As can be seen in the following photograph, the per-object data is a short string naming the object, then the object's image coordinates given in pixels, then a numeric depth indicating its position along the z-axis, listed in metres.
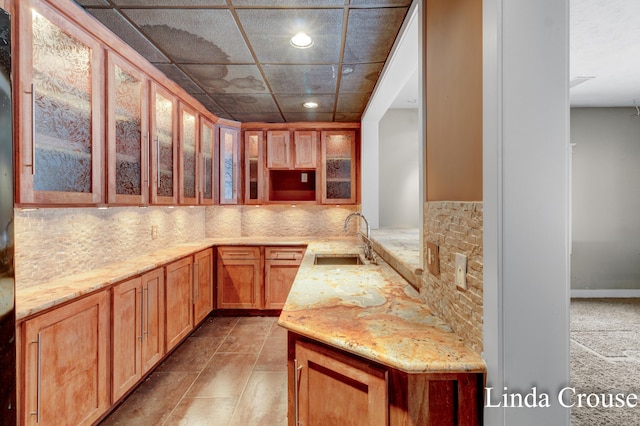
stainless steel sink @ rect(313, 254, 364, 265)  3.05
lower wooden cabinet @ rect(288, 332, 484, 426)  0.97
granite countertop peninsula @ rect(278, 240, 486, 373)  0.96
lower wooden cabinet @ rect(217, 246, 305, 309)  3.95
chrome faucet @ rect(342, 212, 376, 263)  2.66
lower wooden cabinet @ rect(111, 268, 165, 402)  2.02
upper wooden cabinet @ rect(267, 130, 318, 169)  4.30
